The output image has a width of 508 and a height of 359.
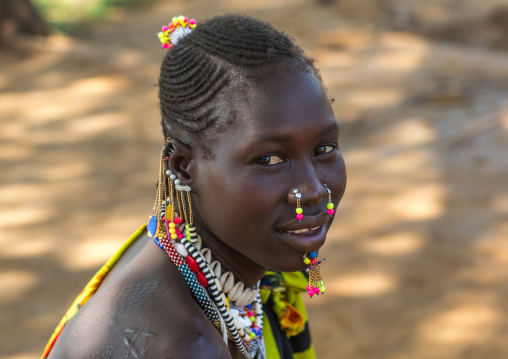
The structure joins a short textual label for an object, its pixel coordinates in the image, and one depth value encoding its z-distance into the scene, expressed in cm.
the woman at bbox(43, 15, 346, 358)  153
